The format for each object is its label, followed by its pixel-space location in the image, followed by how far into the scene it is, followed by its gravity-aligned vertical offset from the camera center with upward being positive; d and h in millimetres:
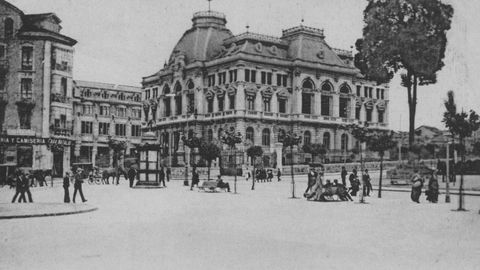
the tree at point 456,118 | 39034 +2748
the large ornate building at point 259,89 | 76125 +8489
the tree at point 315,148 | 70250 +929
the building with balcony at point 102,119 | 94250 +5441
